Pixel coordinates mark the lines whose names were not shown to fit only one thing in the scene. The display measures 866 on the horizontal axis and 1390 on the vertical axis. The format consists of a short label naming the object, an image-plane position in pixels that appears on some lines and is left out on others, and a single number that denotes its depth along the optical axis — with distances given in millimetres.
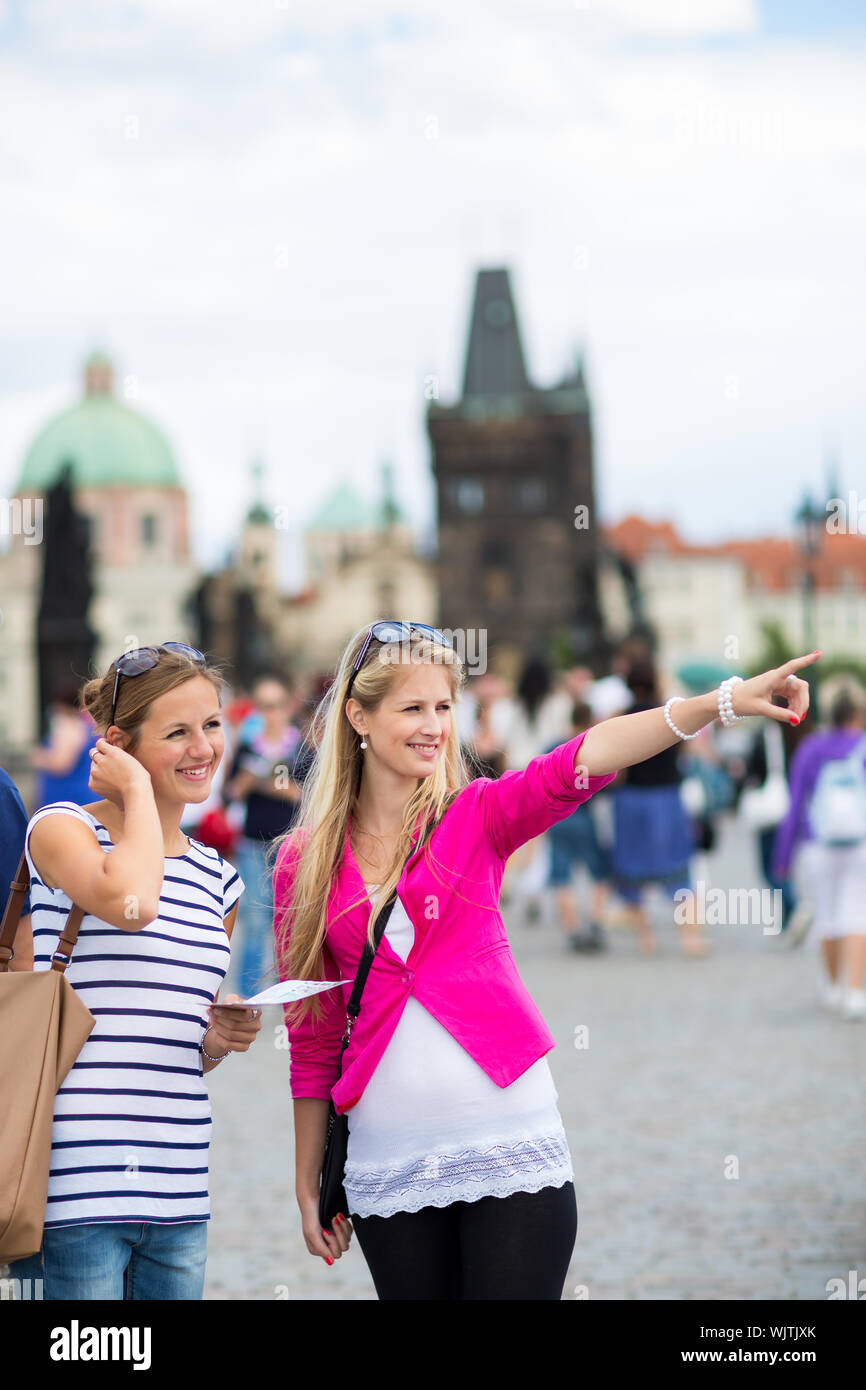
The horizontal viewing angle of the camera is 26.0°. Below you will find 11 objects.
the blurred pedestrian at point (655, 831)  11969
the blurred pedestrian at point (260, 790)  9289
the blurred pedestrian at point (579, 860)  12266
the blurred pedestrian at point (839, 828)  9133
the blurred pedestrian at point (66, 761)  8945
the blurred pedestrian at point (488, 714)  11469
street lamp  23219
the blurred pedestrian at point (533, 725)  14297
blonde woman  2631
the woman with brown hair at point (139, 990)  2596
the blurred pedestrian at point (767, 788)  12953
